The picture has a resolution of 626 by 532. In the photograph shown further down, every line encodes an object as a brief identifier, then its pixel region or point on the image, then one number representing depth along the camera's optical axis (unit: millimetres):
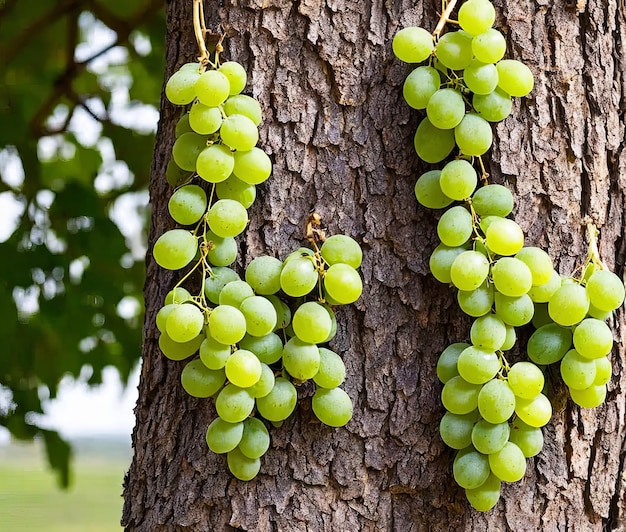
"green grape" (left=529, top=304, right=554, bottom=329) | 1083
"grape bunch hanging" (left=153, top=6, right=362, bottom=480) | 1056
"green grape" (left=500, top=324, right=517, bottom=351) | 1071
